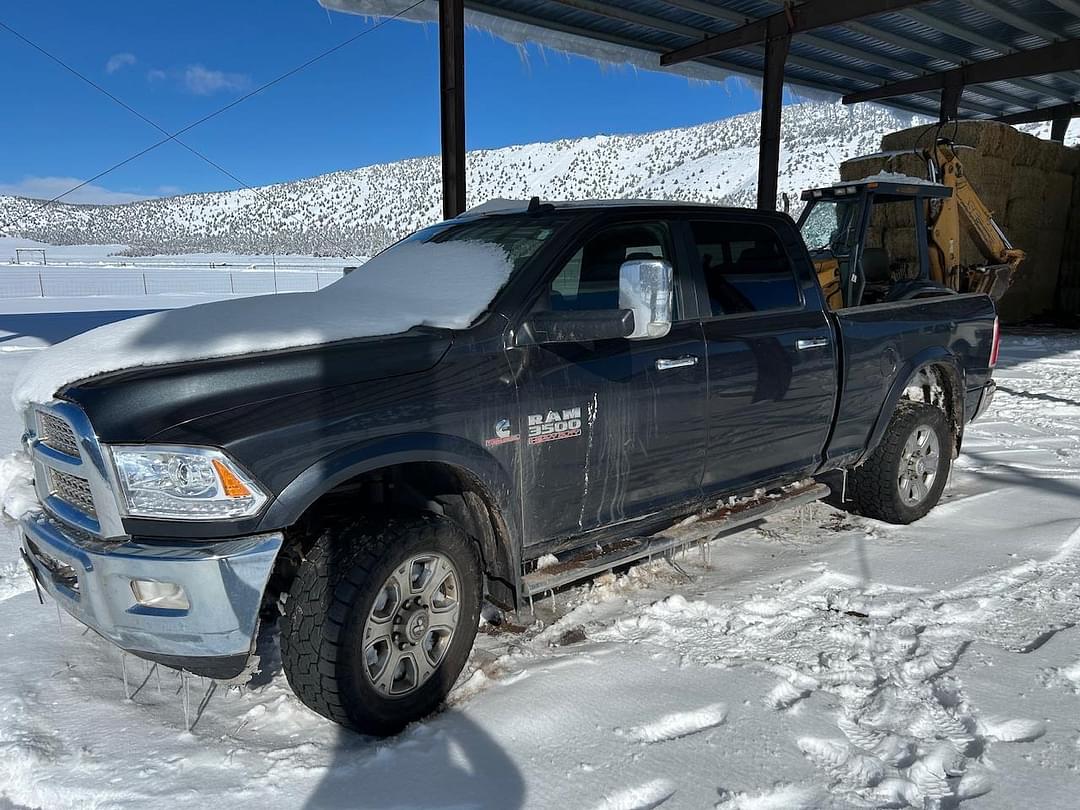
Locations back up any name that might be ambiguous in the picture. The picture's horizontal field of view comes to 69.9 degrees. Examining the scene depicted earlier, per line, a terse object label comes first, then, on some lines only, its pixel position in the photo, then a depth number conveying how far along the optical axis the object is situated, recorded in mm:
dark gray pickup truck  2270
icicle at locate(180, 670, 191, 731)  2652
